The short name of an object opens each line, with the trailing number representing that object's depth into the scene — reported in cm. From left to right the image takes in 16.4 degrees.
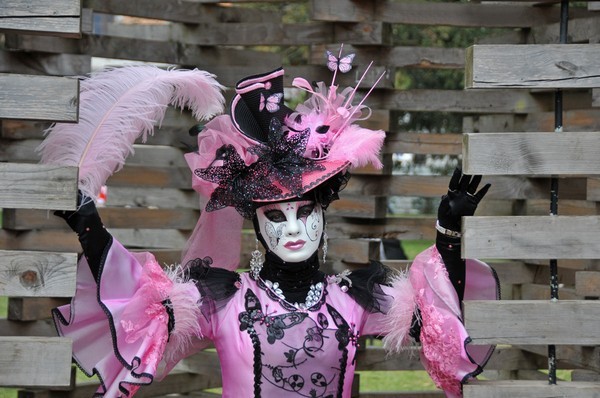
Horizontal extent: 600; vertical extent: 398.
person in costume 741
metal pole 746
